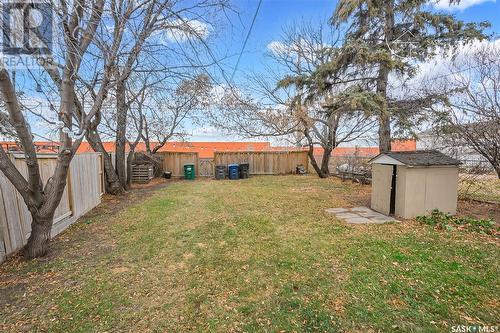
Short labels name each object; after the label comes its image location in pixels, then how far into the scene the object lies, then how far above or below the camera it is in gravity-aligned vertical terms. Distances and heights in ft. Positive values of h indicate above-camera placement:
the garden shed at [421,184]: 17.20 -2.48
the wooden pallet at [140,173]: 40.14 -3.69
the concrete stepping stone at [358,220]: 16.90 -4.96
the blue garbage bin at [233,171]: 44.55 -3.78
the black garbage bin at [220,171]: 45.11 -3.82
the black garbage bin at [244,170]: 45.55 -3.71
